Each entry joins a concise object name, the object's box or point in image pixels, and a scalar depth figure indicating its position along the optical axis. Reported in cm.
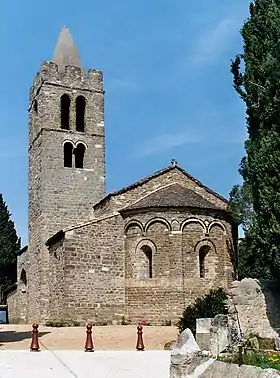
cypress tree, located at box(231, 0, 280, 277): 1909
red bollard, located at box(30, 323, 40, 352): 1631
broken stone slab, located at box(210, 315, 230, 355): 1400
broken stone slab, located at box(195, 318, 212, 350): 1458
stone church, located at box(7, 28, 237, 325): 2869
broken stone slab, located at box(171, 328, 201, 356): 1123
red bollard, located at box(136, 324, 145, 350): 1775
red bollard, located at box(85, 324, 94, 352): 1670
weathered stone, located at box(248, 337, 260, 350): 1648
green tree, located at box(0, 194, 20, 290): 5250
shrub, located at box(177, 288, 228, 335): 2130
